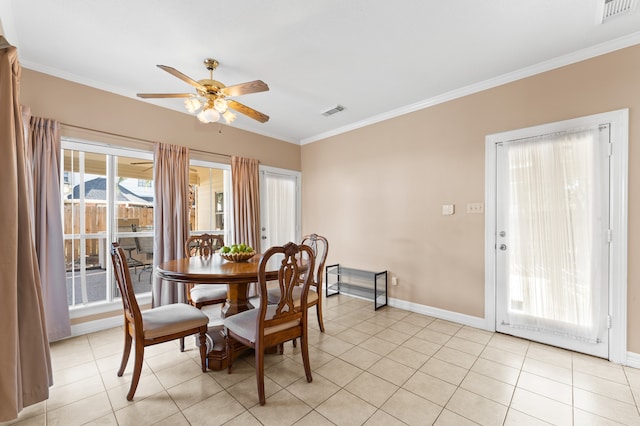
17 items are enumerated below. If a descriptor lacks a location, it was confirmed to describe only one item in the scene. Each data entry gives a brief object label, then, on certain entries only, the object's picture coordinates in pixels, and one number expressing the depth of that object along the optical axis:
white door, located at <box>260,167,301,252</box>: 4.62
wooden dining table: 1.98
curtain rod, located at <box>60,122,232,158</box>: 2.84
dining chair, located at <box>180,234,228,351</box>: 2.71
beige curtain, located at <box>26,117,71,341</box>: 2.55
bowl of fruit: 2.52
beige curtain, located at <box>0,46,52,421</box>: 1.50
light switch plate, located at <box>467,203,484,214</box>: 3.05
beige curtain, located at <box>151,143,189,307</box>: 3.29
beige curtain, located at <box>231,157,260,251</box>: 4.12
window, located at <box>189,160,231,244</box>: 3.82
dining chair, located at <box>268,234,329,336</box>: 2.68
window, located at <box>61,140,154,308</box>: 2.93
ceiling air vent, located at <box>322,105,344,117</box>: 3.68
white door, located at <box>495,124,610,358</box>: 2.40
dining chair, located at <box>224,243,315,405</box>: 1.82
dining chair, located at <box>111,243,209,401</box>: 1.84
